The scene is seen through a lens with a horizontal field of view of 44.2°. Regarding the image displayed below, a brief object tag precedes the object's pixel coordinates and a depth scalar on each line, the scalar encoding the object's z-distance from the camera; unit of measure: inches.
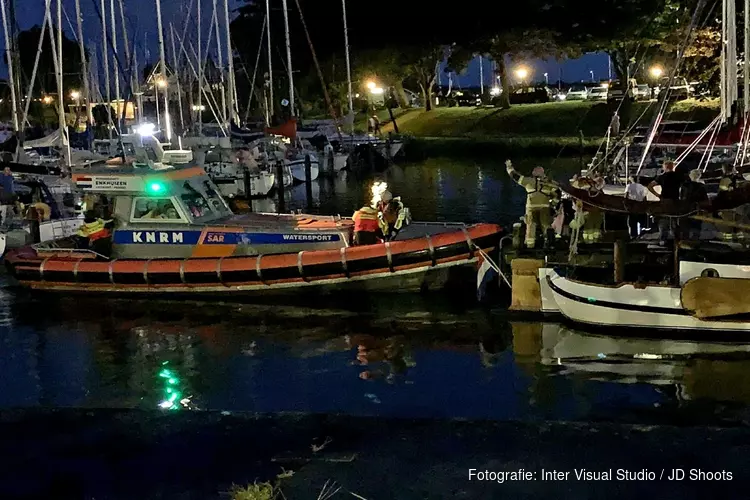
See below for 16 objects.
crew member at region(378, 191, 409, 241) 646.5
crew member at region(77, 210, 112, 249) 679.7
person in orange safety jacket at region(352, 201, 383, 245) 645.3
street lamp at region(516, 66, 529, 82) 2923.2
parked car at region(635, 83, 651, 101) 2274.5
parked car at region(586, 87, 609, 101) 2531.5
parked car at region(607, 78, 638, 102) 2233.8
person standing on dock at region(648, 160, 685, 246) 620.1
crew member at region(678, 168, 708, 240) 576.7
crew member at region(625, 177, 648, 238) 679.7
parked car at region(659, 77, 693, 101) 1829.5
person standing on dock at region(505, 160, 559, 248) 618.2
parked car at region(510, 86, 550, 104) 2758.4
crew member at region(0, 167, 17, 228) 900.0
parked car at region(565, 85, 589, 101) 2734.3
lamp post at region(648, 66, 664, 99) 2330.3
